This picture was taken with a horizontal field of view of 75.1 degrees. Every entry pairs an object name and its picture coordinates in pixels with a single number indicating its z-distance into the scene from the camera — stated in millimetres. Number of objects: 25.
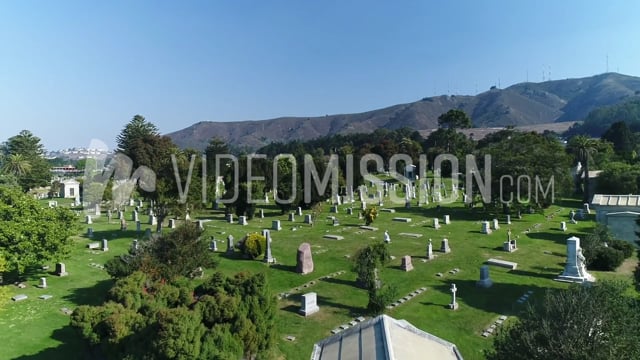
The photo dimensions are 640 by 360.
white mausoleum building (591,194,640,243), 30469
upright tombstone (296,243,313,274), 22183
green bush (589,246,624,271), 22203
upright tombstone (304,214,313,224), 36594
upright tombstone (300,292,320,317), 16984
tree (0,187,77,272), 18984
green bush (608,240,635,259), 24386
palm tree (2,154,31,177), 59250
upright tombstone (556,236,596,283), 20188
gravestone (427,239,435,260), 24500
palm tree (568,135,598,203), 47938
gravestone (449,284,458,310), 17205
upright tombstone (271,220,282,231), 34188
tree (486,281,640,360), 8641
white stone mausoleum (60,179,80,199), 65000
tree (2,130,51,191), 59594
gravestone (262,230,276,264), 24266
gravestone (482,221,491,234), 31500
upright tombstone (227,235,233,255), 26744
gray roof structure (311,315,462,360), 6528
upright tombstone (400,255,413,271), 22427
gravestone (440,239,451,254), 25947
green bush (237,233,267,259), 24859
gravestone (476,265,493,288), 19578
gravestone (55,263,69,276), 22125
